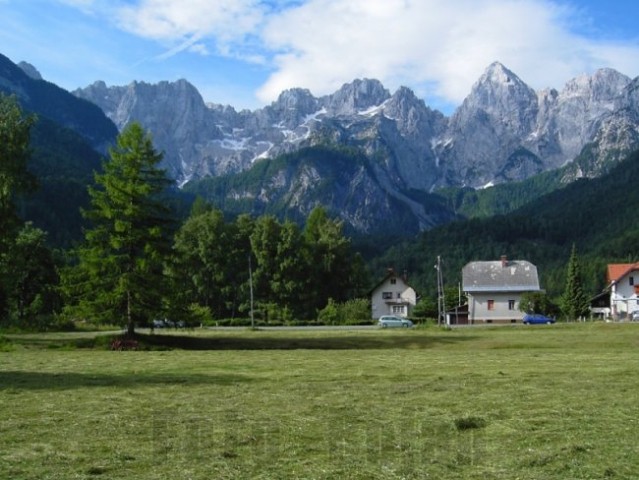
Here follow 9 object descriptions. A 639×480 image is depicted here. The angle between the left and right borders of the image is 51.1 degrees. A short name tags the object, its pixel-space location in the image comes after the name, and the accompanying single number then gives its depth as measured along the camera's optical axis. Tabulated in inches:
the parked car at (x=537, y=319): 3686.0
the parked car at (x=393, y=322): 3238.7
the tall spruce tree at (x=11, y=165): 1753.2
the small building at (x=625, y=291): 4542.3
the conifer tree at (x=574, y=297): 4350.4
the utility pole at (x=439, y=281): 3421.5
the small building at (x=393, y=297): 4675.2
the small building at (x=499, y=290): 4409.5
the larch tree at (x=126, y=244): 1800.0
